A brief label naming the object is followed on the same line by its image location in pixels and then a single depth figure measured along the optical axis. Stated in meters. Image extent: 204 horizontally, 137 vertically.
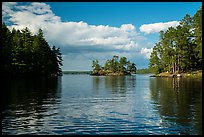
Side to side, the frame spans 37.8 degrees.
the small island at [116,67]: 186.88
